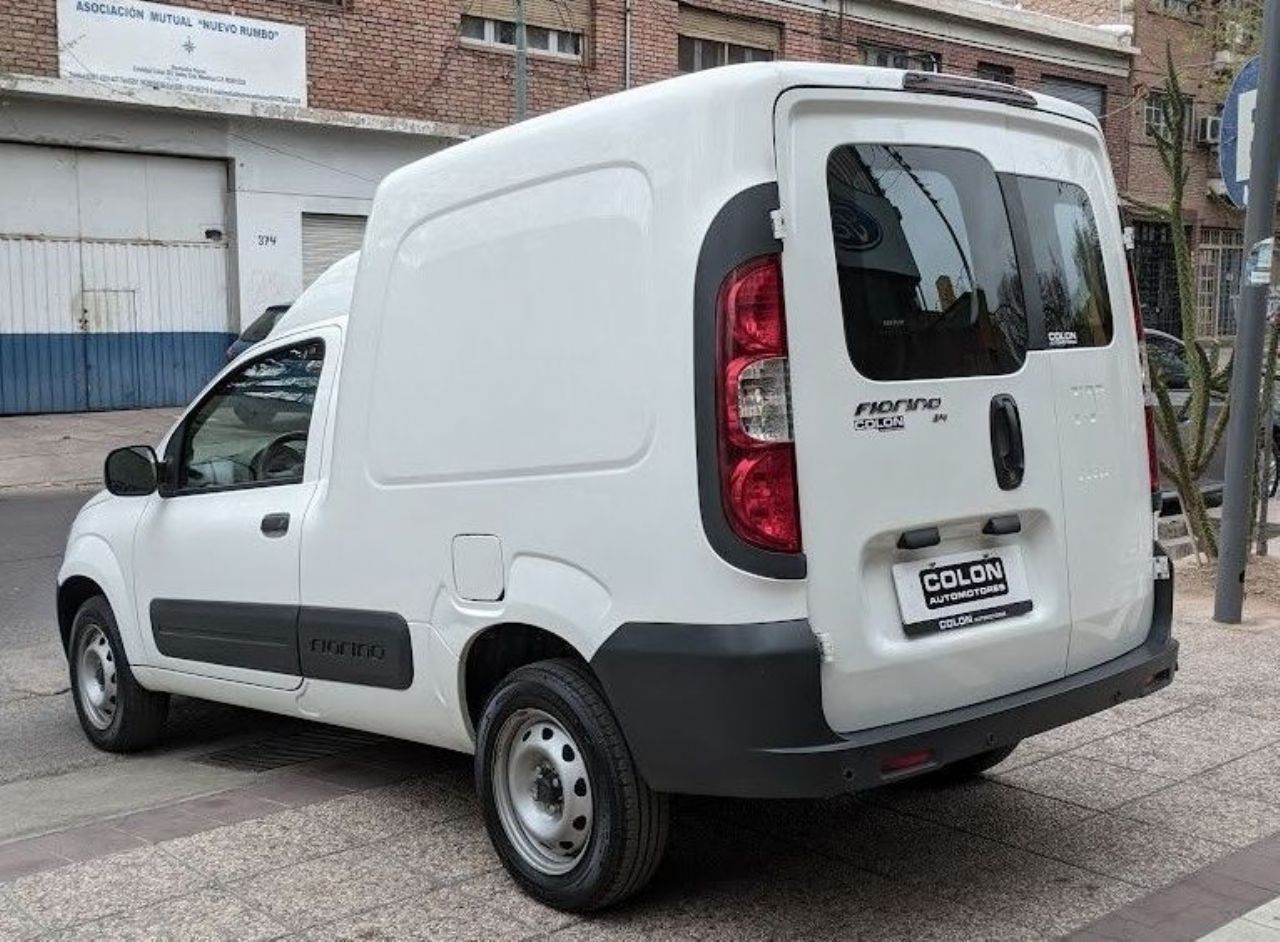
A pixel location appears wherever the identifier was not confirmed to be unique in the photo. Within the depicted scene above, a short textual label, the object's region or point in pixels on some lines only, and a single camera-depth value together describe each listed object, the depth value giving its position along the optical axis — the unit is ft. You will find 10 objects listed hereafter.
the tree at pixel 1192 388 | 27.58
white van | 11.16
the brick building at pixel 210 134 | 56.85
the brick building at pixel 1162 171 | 100.94
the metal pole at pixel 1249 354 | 23.63
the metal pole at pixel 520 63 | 55.11
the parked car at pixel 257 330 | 54.39
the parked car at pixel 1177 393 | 36.70
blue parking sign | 24.82
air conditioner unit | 105.60
